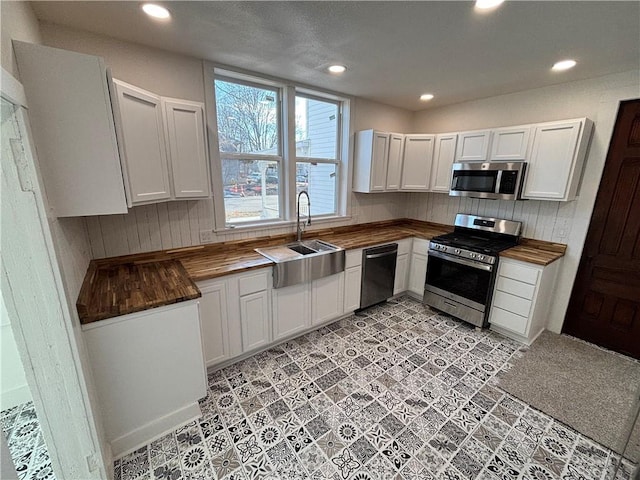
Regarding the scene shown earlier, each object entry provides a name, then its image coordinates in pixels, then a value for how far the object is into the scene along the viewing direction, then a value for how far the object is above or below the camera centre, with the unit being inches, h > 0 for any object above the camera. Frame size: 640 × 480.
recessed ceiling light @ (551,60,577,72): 88.9 +38.6
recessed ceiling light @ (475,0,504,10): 58.1 +37.5
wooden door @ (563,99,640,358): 98.7 -26.6
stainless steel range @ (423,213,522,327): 116.6 -36.8
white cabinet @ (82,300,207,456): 61.8 -46.9
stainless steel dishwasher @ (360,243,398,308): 128.0 -44.2
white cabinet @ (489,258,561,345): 106.4 -45.6
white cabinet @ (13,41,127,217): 51.0 +9.2
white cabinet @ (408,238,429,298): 141.1 -44.1
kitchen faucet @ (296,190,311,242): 122.9 -18.5
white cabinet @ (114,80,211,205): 69.4 +8.6
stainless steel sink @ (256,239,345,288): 98.3 -30.9
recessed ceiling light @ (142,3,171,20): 61.6 +37.5
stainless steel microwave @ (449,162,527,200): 113.4 +1.0
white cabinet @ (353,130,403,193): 136.9 +9.8
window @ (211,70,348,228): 106.3 +13.7
